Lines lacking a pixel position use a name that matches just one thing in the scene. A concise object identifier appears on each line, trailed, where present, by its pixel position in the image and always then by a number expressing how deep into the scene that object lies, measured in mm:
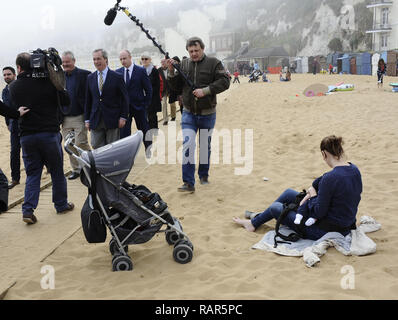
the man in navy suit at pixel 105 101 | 5809
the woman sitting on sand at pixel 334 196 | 3385
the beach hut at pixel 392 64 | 31359
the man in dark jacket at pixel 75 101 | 6238
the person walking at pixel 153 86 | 8820
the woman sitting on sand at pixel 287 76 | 32719
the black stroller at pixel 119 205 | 3307
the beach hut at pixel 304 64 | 53719
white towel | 3443
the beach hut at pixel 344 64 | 42122
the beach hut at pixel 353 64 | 40469
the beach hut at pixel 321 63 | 50412
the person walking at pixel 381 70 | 18328
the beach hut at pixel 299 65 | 54431
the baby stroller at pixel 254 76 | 33906
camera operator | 4617
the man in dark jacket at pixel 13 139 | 6360
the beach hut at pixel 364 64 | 37844
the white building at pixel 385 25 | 48094
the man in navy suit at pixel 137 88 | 7051
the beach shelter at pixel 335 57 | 46491
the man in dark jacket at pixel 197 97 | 5289
